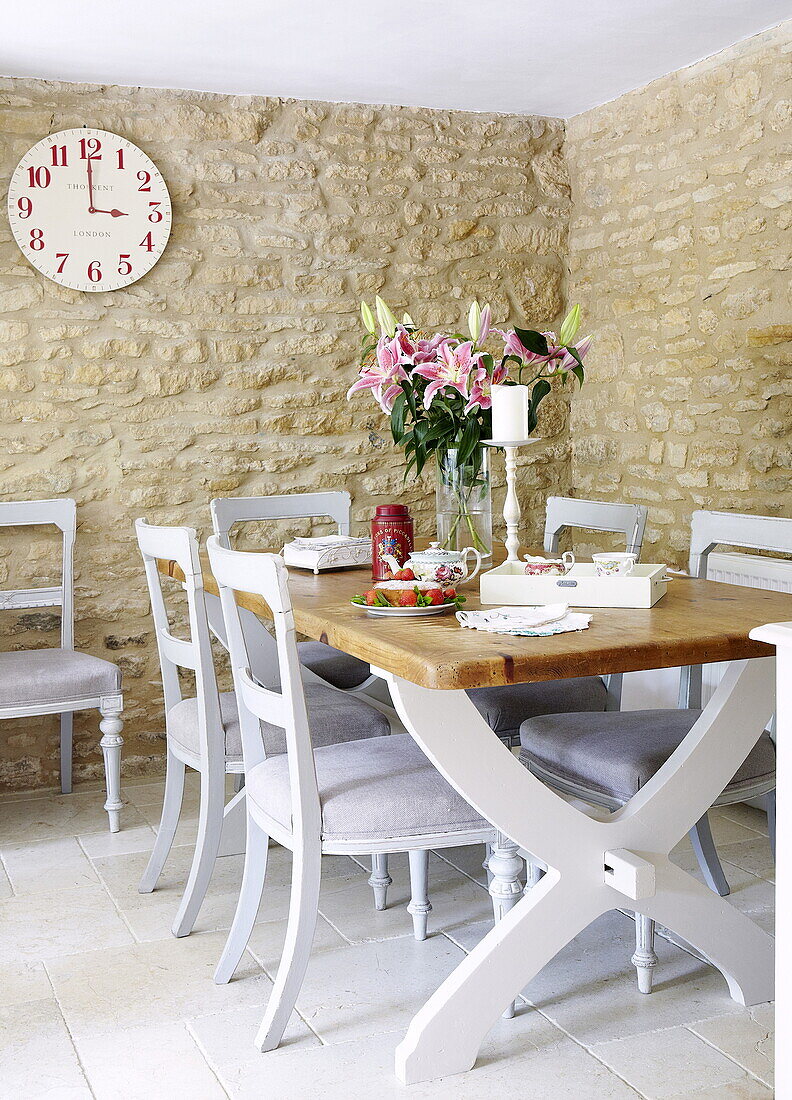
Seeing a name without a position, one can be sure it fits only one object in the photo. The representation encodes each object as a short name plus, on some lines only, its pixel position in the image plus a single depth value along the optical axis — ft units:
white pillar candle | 7.66
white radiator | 9.45
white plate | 6.81
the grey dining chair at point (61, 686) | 10.52
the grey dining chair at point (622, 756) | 6.84
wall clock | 11.84
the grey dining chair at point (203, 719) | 7.86
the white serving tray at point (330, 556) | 9.02
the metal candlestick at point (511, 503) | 7.78
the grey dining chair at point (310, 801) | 6.29
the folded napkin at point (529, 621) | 6.13
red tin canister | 8.00
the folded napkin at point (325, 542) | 9.36
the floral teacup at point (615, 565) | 7.06
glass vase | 8.31
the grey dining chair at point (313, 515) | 10.50
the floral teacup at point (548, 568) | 7.23
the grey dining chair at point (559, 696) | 8.68
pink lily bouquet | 8.02
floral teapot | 7.29
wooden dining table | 5.77
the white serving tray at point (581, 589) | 6.82
